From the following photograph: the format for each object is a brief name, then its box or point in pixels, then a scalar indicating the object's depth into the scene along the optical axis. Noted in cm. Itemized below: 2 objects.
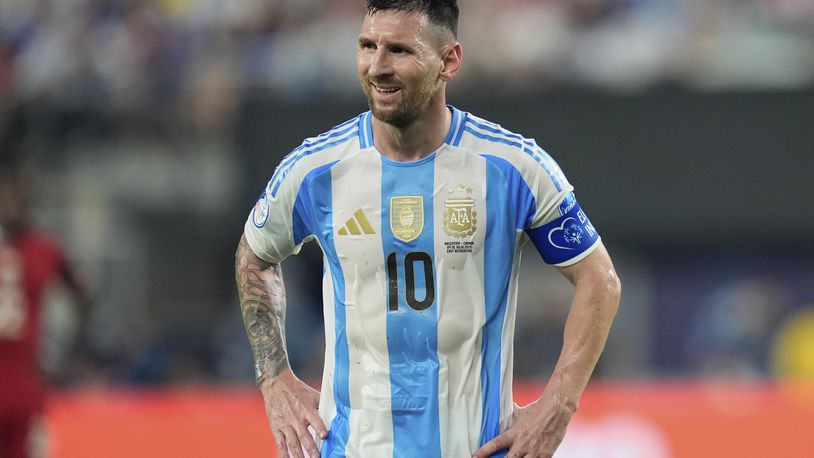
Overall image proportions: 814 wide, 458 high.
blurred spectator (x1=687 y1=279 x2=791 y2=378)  2548
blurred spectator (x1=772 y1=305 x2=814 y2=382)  2602
